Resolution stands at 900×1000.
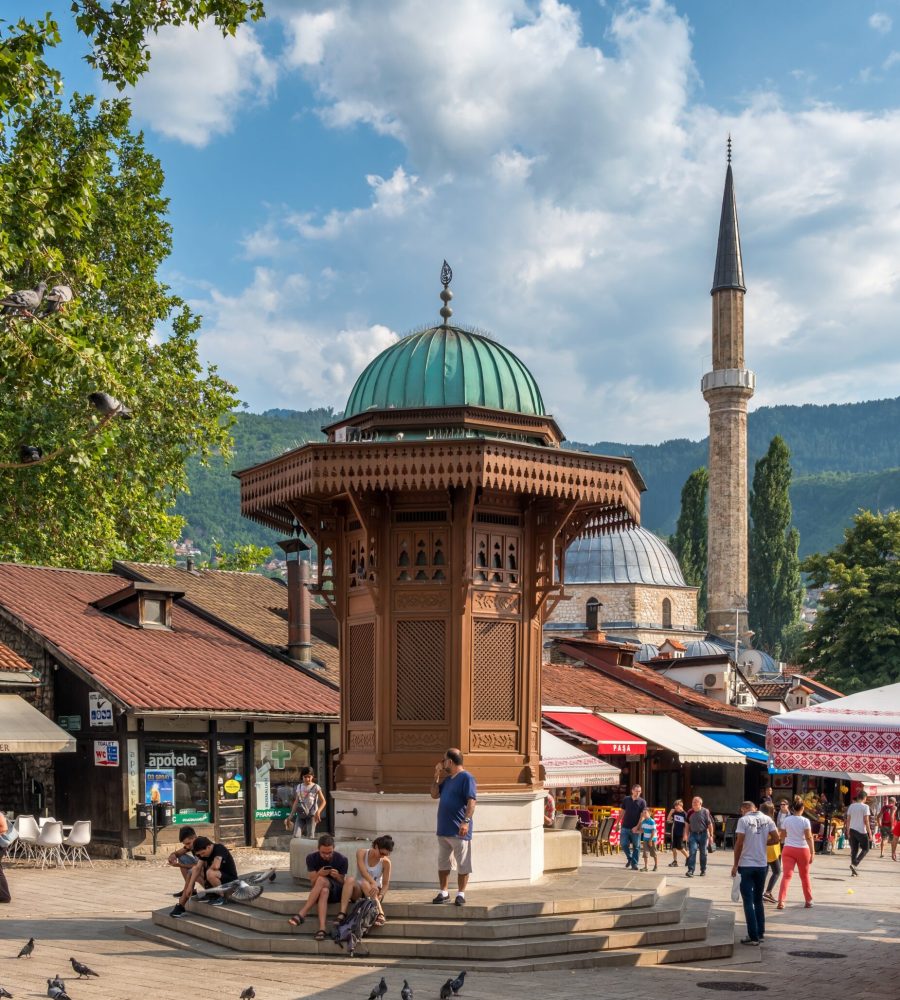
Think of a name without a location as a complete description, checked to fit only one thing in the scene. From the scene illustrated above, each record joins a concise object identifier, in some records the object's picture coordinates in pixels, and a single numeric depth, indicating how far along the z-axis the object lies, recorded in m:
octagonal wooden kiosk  12.05
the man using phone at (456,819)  11.16
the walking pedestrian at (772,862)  15.43
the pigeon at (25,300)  11.94
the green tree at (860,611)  40.06
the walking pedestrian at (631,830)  19.47
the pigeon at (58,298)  13.16
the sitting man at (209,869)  12.17
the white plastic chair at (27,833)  18.36
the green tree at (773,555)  82.00
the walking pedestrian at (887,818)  28.39
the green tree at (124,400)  25.23
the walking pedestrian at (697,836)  19.84
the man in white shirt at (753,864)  12.13
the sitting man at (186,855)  12.71
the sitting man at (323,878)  10.90
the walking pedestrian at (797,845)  15.14
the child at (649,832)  20.47
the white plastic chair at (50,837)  18.25
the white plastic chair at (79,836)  18.44
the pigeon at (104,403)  12.15
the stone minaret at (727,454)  69.12
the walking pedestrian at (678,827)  21.77
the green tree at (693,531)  80.31
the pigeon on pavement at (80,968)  9.45
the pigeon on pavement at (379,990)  8.61
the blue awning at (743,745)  30.66
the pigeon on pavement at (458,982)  8.87
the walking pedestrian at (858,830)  21.19
